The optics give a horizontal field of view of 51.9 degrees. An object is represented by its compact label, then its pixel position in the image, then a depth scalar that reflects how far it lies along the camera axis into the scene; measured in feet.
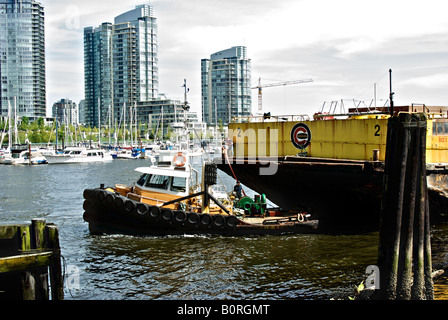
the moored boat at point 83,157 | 276.78
